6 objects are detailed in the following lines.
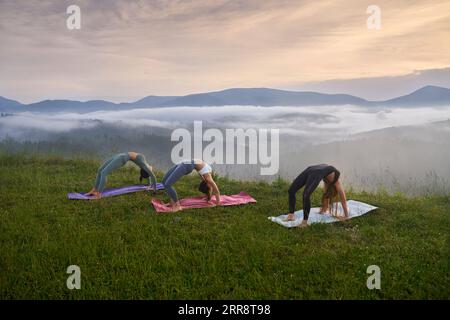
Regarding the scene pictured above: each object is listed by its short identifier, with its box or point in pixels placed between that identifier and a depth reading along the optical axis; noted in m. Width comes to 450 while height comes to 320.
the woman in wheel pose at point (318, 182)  8.68
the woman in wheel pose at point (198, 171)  9.81
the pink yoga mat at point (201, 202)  9.74
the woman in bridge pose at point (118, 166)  10.95
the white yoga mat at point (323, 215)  8.65
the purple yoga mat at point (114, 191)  10.62
